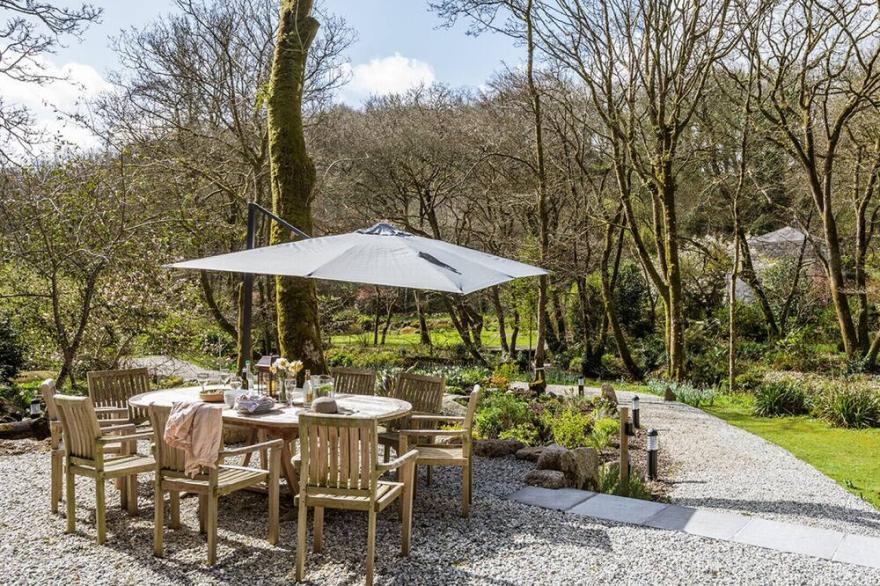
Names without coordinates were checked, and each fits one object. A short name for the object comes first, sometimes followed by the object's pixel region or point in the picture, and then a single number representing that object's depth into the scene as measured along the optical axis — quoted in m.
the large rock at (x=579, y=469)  6.02
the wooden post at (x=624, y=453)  6.29
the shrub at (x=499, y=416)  7.73
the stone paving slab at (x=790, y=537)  4.42
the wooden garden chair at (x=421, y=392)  6.16
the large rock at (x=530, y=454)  6.91
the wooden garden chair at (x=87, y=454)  4.23
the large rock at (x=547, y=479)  5.81
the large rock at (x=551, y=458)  6.08
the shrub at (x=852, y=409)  10.07
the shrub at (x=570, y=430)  7.56
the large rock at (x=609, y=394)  10.21
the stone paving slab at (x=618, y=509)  4.99
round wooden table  4.54
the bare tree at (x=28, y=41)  7.02
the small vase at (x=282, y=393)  5.16
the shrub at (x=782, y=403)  11.09
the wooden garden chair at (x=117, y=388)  5.84
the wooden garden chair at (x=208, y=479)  3.97
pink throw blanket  3.91
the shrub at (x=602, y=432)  7.79
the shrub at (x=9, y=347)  11.16
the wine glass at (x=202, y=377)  5.51
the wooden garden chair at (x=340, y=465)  3.86
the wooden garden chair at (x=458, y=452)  4.91
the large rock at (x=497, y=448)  7.11
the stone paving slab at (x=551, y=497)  5.29
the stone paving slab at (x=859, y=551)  4.24
